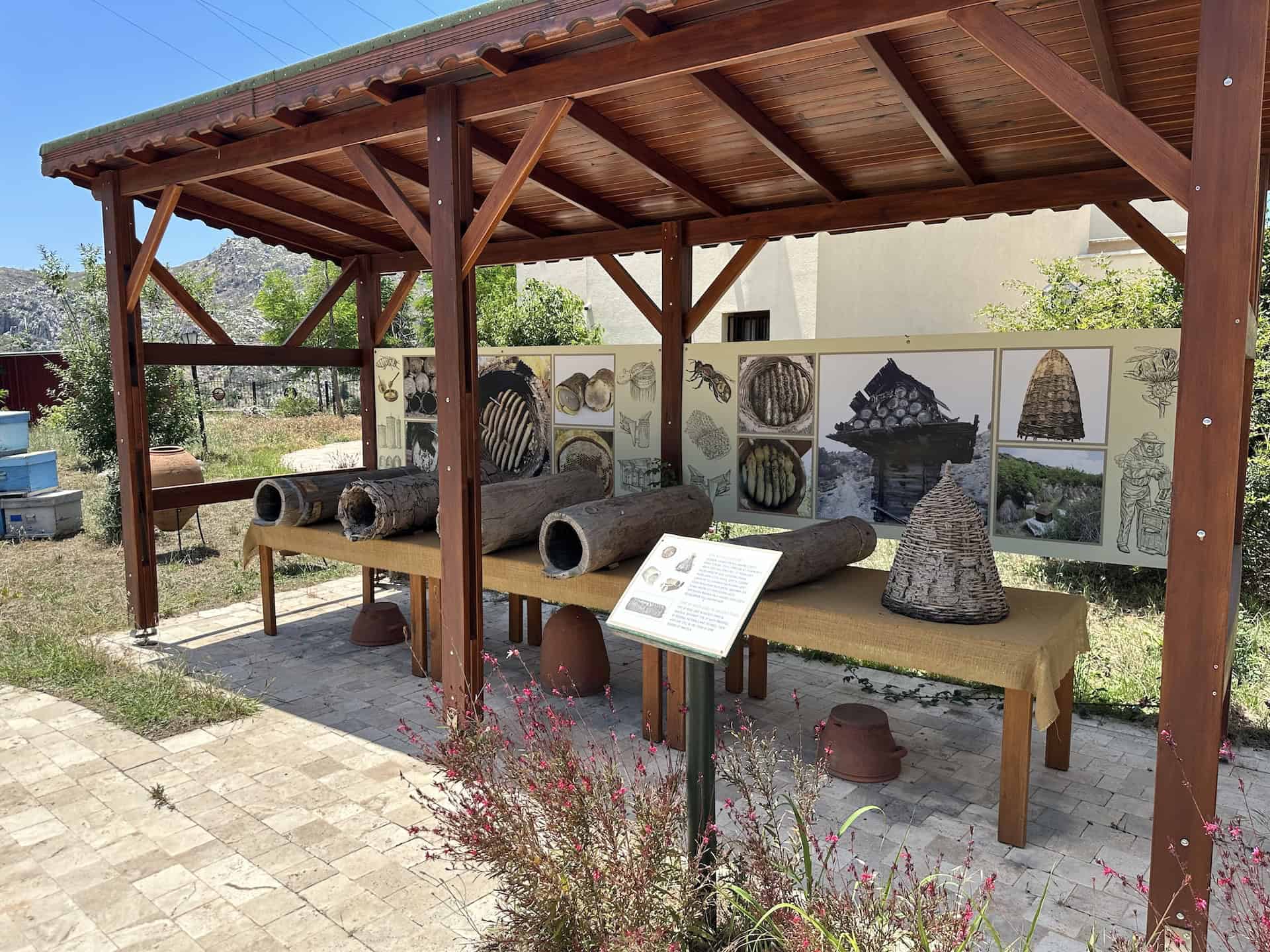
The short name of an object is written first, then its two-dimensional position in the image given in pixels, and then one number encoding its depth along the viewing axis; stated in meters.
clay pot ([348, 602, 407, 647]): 6.76
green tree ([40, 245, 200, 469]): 11.66
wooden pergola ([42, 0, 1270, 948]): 2.66
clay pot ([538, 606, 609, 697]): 5.61
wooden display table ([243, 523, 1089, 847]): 3.79
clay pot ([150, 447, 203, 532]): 9.78
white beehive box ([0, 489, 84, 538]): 10.48
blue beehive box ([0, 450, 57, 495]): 10.52
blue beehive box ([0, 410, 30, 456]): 10.47
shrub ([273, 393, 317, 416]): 29.44
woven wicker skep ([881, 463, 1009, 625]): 4.10
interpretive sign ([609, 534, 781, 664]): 2.64
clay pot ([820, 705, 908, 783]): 4.39
